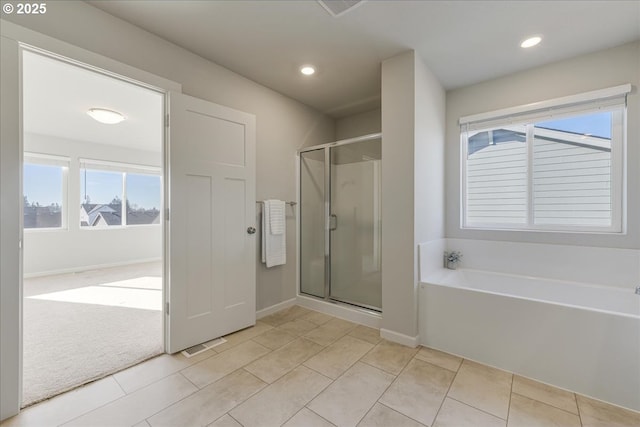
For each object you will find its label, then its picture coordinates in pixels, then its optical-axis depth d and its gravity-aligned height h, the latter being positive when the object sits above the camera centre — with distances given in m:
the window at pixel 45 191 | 4.60 +0.44
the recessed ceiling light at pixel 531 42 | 2.10 +1.37
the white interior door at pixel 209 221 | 2.16 -0.06
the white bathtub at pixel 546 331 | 1.62 -0.83
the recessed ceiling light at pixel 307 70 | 2.57 +1.41
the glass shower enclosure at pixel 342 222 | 2.87 -0.09
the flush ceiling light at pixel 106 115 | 3.38 +1.29
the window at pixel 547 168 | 2.29 +0.43
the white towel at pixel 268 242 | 2.92 -0.30
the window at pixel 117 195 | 5.21 +0.44
